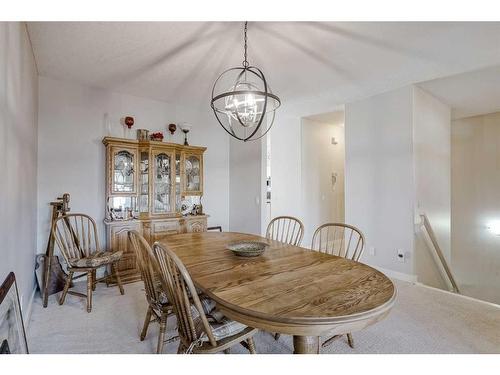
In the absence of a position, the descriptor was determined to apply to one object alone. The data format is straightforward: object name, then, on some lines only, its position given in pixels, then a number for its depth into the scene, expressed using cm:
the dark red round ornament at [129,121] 369
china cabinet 342
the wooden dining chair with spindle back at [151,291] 172
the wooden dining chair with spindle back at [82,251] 269
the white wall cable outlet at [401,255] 355
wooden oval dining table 108
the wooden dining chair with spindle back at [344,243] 186
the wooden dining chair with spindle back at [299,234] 247
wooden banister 364
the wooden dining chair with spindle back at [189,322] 129
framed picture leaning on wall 122
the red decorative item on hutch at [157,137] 379
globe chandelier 198
